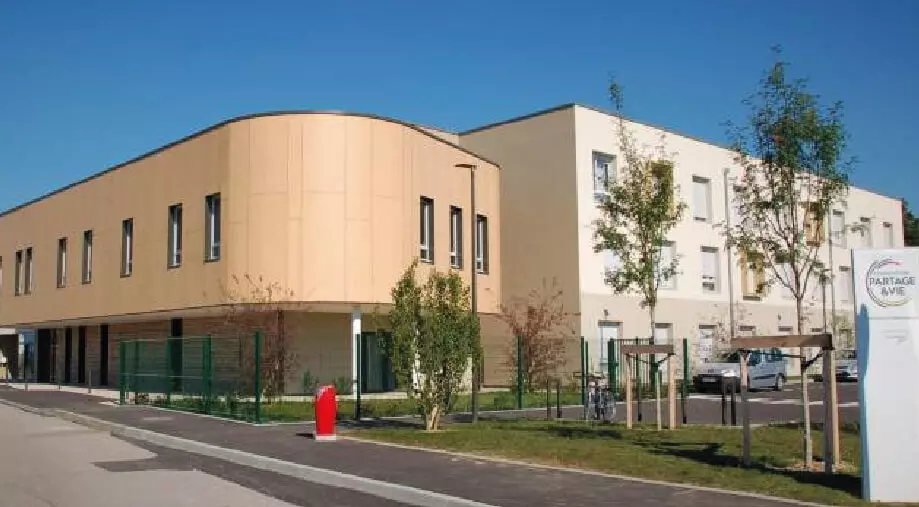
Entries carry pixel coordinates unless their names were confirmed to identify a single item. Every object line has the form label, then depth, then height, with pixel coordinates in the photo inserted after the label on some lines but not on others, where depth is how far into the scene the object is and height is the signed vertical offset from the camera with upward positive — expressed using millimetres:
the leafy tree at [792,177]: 14039 +2566
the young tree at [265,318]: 25569 +649
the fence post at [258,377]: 18734 -810
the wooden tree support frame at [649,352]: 16025 -677
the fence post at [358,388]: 19922 -1111
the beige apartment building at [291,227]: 28281 +4002
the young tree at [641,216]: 19250 +2675
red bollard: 15773 -1396
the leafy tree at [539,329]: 31484 +320
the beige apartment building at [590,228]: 35031 +4607
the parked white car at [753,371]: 32344 -1363
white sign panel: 9250 -383
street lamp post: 18381 -858
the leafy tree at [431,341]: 17172 -57
